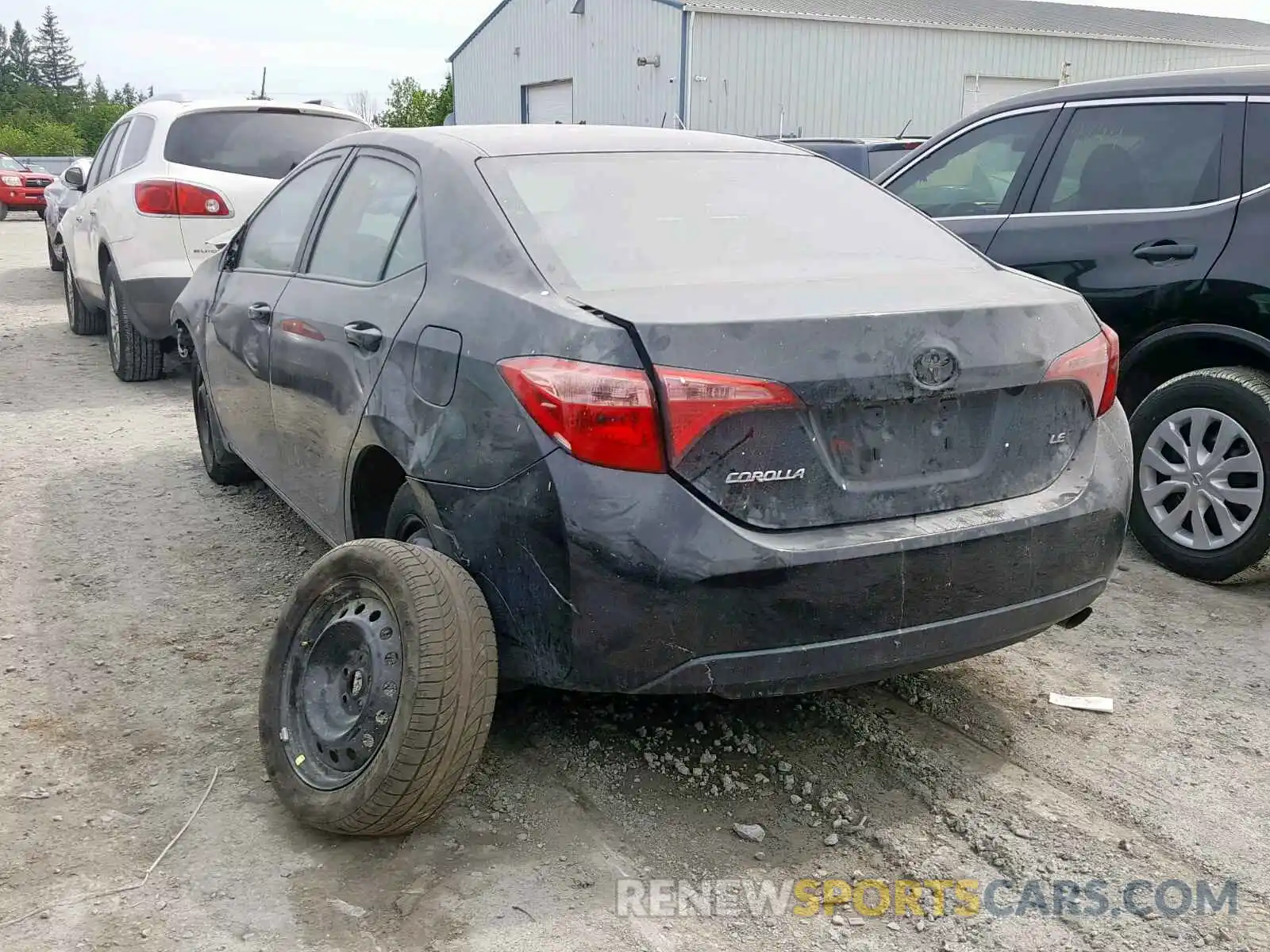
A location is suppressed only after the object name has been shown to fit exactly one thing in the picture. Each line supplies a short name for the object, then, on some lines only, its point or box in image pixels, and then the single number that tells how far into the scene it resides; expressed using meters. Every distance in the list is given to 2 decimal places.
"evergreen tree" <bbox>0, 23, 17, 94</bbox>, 90.75
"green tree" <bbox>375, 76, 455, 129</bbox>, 42.34
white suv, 7.47
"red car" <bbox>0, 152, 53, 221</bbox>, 27.28
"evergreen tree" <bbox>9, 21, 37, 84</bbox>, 125.56
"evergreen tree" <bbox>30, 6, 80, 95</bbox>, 125.45
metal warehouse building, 24.55
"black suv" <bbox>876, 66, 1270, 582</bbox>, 4.27
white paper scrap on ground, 3.48
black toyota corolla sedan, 2.51
